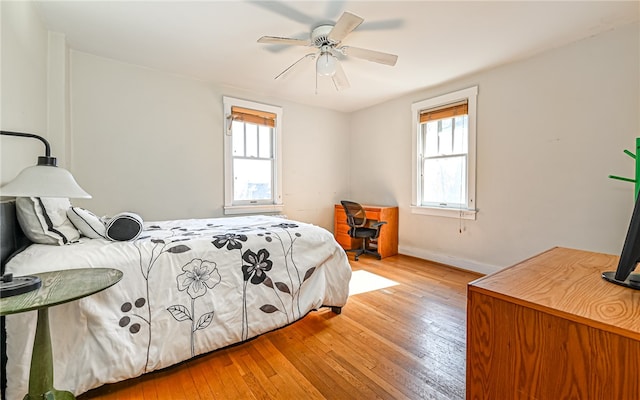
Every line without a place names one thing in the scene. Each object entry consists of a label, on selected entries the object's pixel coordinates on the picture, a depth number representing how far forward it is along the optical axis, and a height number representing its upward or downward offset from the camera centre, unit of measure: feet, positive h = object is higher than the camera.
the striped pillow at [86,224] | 5.80 -0.63
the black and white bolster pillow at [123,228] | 5.62 -0.69
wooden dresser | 2.45 -1.44
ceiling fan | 6.73 +4.22
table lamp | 3.45 +0.10
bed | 4.43 -2.05
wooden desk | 13.99 -1.86
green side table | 3.28 -1.28
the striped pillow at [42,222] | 5.04 -0.52
